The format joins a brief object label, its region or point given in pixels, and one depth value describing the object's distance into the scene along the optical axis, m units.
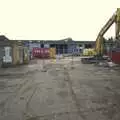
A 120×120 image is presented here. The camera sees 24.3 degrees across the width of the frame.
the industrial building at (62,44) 84.00
